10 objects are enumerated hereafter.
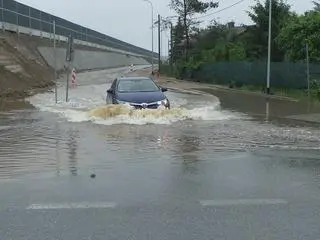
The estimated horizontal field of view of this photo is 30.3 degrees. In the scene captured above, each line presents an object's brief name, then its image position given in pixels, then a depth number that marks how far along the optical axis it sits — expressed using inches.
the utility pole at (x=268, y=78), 1347.2
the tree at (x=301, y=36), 1363.2
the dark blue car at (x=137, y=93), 717.9
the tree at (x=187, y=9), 2650.1
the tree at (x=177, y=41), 2744.8
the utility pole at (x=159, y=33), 2980.6
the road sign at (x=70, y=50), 987.0
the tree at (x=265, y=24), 1999.3
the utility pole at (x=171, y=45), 2831.9
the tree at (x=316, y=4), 2018.2
